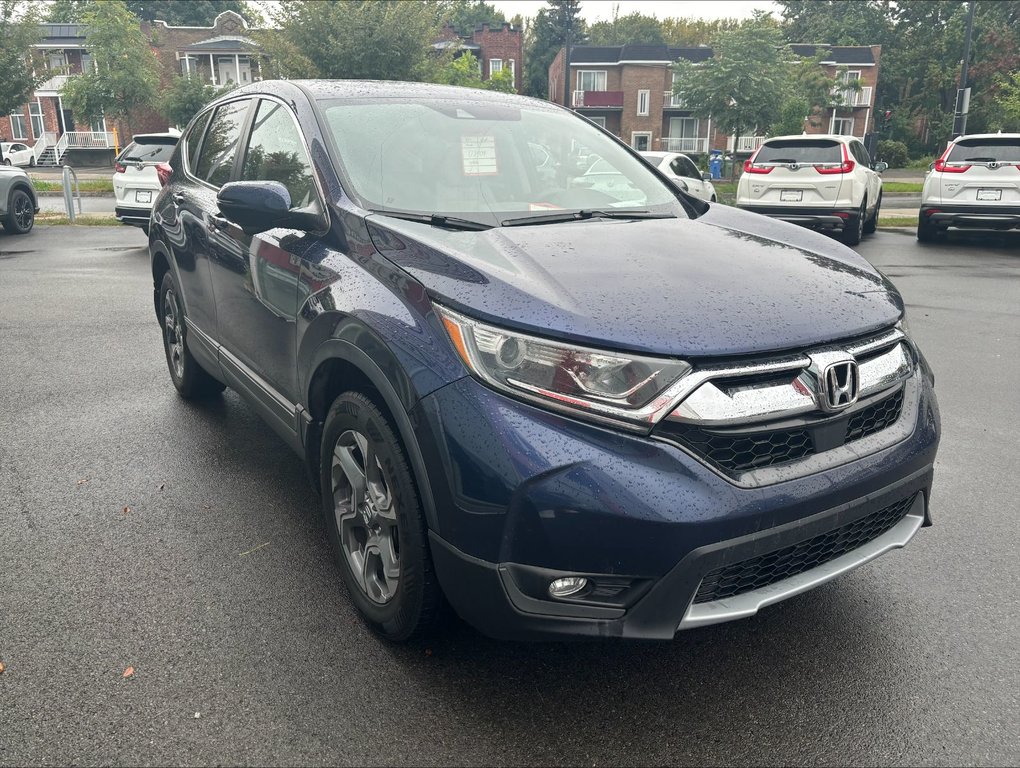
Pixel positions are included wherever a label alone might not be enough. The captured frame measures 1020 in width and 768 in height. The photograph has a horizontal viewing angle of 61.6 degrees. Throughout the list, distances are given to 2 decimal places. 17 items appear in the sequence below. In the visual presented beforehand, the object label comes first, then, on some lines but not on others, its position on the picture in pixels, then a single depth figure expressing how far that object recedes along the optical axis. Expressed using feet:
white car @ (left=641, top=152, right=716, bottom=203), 49.21
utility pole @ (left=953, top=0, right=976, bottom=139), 74.54
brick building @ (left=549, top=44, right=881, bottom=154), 193.57
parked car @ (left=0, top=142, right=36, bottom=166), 137.70
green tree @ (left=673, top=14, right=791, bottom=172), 106.93
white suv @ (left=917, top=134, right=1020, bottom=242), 41.83
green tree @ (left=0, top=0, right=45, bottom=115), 73.46
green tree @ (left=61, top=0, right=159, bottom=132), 111.55
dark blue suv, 7.19
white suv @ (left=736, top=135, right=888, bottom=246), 42.96
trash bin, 105.40
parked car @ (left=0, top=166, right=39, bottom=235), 46.26
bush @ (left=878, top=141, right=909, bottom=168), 160.56
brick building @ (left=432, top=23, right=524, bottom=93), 207.10
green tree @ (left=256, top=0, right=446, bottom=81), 71.92
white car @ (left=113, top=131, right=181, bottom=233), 44.27
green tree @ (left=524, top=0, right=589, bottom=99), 254.06
